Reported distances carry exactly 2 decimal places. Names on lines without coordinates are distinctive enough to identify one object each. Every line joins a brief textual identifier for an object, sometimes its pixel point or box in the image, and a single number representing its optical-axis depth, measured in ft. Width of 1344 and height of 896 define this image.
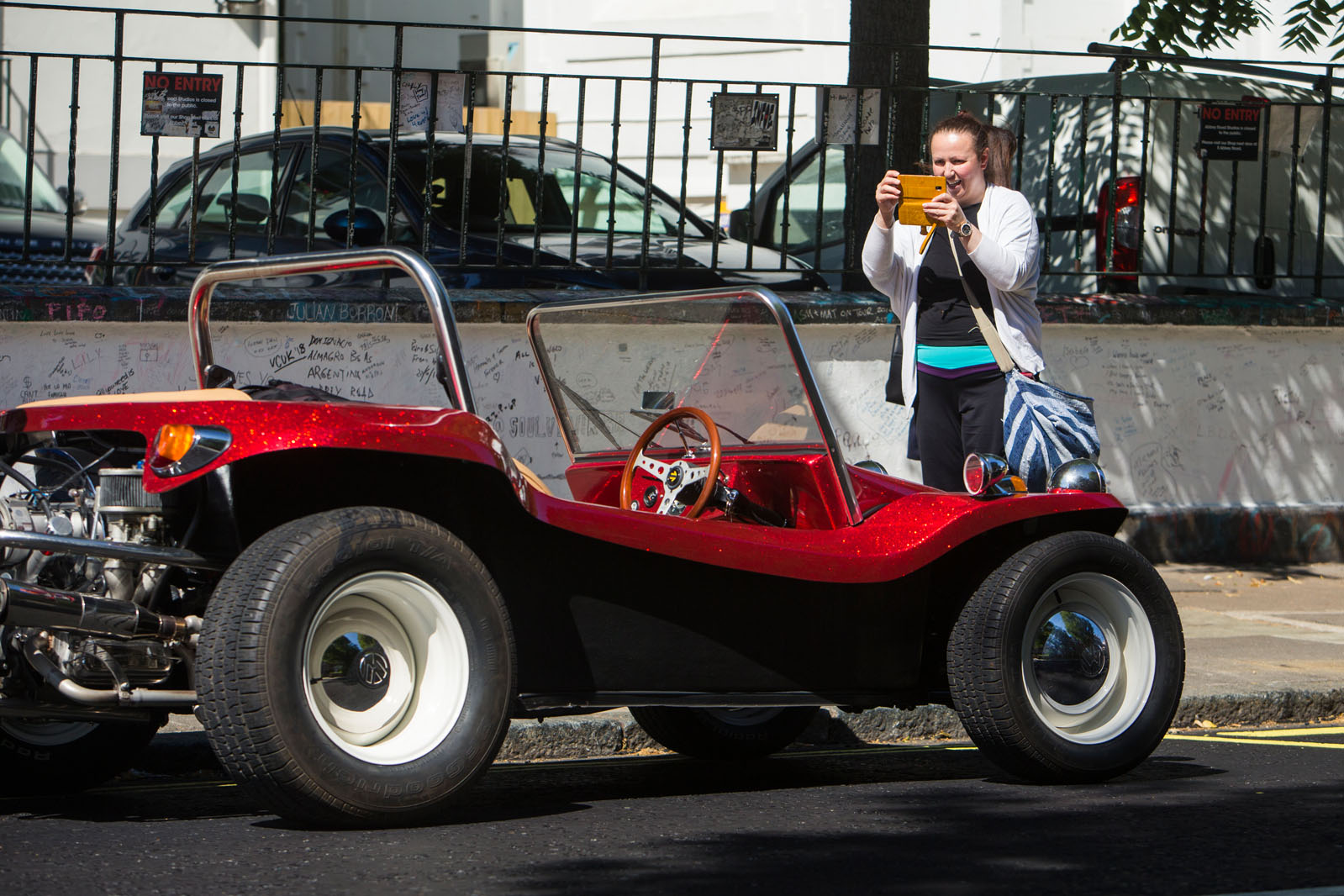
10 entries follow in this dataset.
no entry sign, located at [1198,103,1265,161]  60.72
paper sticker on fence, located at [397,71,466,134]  54.15
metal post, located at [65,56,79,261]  50.44
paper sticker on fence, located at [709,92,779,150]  55.71
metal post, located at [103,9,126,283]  51.14
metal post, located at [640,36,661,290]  54.75
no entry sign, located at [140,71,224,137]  51.80
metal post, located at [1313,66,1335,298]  60.47
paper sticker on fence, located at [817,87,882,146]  57.11
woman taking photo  37.25
